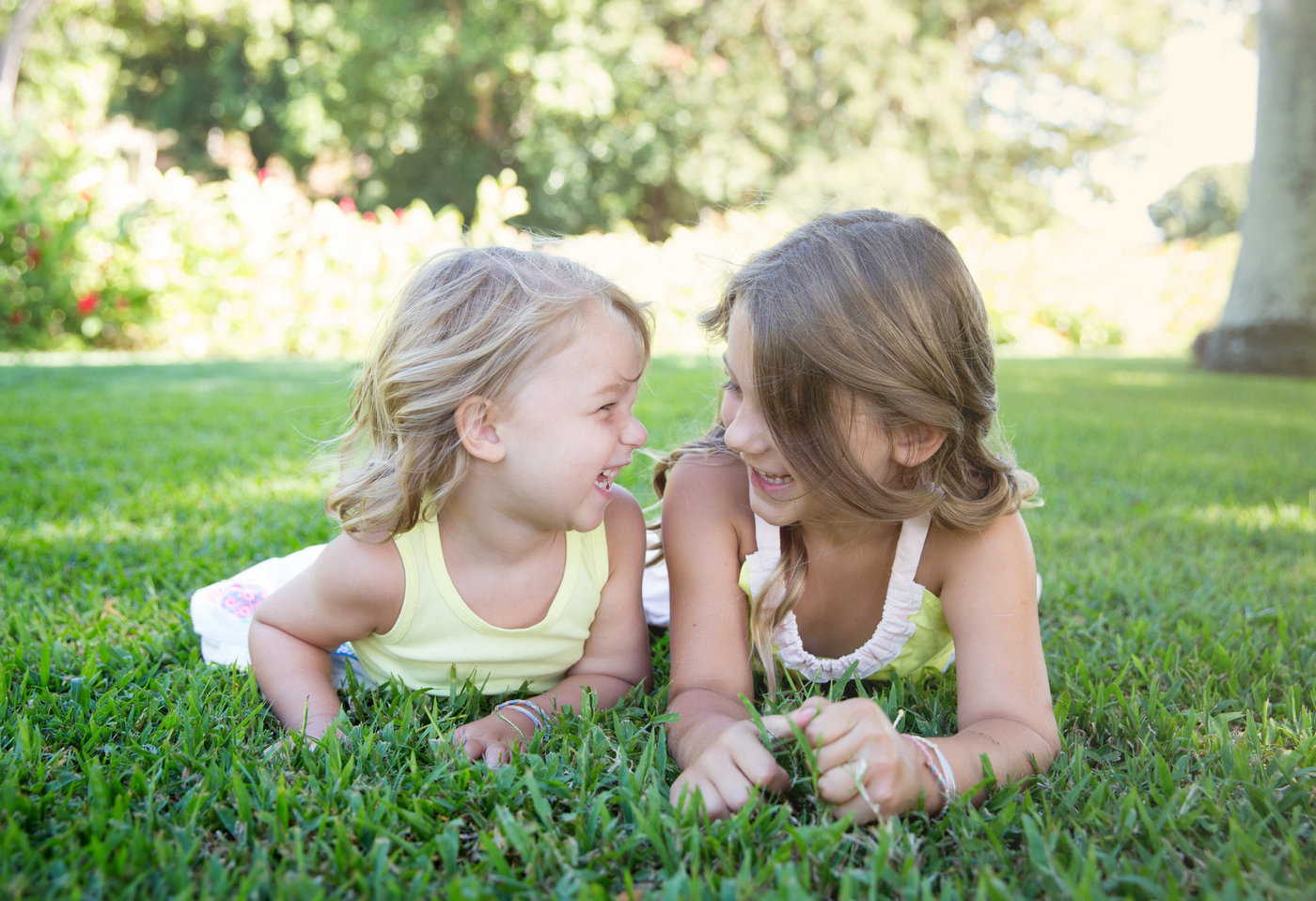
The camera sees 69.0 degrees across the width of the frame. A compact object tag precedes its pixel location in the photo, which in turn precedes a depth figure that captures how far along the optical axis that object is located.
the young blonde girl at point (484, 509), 1.81
